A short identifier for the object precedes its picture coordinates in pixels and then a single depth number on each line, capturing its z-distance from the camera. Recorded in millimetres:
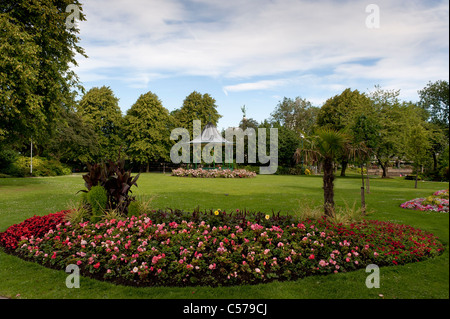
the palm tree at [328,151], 7398
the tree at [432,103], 42881
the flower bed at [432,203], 10383
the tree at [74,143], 31922
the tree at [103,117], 41094
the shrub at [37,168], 26812
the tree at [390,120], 26891
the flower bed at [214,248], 4578
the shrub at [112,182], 6832
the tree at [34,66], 13039
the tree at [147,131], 39531
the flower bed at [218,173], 29234
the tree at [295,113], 60966
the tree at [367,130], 11391
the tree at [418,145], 17719
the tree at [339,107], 34594
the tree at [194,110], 44594
